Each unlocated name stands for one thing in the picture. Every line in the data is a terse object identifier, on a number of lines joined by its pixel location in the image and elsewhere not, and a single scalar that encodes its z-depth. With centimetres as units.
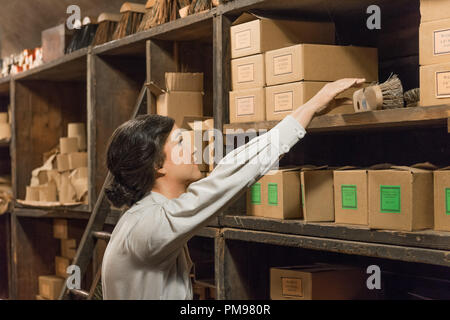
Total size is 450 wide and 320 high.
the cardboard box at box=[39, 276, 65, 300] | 479
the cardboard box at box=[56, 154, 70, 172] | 448
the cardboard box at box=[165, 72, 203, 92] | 327
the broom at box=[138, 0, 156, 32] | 350
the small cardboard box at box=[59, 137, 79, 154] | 459
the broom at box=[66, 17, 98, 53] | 425
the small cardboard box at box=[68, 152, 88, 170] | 446
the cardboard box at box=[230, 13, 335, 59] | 266
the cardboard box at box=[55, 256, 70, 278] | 496
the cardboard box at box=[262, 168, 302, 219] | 262
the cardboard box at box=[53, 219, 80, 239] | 500
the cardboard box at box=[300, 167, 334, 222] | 251
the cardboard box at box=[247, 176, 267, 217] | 273
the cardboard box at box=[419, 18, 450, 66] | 207
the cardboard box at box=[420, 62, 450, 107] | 205
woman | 171
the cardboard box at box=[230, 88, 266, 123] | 267
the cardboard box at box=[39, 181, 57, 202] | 450
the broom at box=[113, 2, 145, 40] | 376
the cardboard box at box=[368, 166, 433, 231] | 215
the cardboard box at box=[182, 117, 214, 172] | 296
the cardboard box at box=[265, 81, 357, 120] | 249
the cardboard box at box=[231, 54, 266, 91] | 267
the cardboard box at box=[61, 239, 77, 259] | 497
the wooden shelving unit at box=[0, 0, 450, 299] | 227
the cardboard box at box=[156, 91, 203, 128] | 325
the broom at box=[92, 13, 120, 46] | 403
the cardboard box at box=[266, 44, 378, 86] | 249
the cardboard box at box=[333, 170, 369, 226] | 235
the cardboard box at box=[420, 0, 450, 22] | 207
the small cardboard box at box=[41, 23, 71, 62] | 448
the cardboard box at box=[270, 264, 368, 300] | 266
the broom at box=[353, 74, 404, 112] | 217
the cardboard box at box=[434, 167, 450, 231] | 211
